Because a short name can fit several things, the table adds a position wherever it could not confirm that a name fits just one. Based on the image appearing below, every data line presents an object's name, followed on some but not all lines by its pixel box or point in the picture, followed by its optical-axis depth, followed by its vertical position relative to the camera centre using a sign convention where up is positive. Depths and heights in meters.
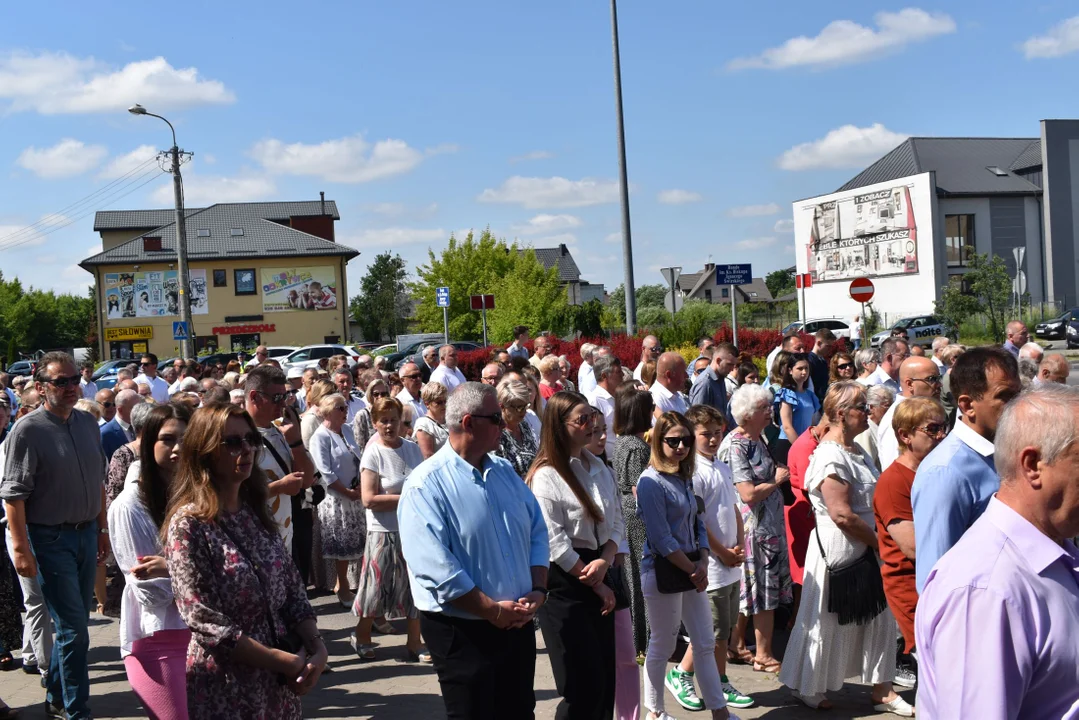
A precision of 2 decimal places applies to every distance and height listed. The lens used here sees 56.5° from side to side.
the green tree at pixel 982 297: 38.81 +0.55
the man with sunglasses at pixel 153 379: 14.50 -0.38
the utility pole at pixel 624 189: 18.31 +2.55
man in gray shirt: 5.80 -0.91
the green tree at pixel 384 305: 93.50 +3.59
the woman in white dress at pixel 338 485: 8.36 -1.18
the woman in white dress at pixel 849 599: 5.84 -1.71
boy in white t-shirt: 6.18 -1.33
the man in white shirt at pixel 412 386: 10.58 -0.50
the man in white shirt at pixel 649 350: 12.41 -0.28
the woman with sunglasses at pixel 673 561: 5.58 -1.32
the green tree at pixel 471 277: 51.09 +3.51
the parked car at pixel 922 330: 40.00 -0.72
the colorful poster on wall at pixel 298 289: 65.38 +3.73
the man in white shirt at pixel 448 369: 12.59 -0.39
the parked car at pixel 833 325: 41.88 -0.31
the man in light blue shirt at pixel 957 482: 3.62 -0.63
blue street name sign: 15.59 +0.76
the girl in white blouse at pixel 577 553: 4.82 -1.14
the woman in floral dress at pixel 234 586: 3.49 -0.84
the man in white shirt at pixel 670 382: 9.16 -0.51
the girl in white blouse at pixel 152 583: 4.34 -1.01
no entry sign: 19.59 +0.52
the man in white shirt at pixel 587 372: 12.74 -0.54
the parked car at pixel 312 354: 40.44 -0.36
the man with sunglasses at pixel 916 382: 6.46 -0.45
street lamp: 29.88 +3.44
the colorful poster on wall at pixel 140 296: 63.50 +3.70
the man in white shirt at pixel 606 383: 9.82 -0.53
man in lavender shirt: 2.00 -0.58
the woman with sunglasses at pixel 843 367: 10.37 -0.51
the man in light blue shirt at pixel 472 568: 4.13 -0.97
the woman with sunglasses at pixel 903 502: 4.74 -0.89
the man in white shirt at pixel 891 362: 10.62 -0.52
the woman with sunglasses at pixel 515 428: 6.60 -0.64
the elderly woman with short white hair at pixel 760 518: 6.72 -1.36
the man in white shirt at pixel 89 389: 16.31 -0.54
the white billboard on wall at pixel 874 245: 55.31 +4.17
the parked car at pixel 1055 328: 43.09 -0.96
